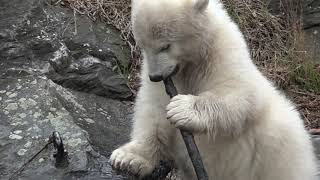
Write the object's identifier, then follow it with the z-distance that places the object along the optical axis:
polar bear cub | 3.59
